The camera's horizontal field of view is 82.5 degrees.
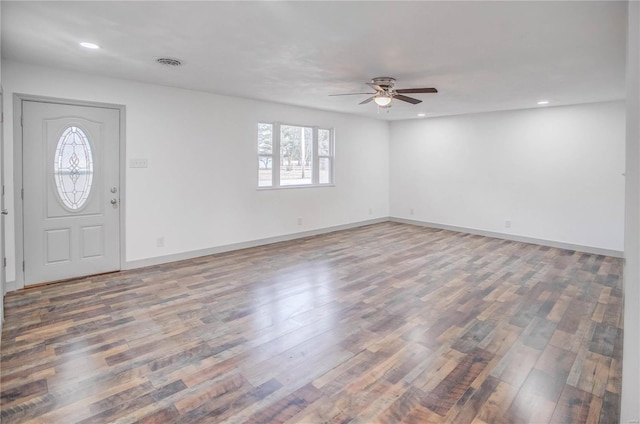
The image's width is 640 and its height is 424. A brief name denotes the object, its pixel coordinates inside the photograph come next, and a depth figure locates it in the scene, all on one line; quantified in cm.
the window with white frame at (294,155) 644
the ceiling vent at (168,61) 370
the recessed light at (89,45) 325
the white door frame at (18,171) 395
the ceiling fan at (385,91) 429
